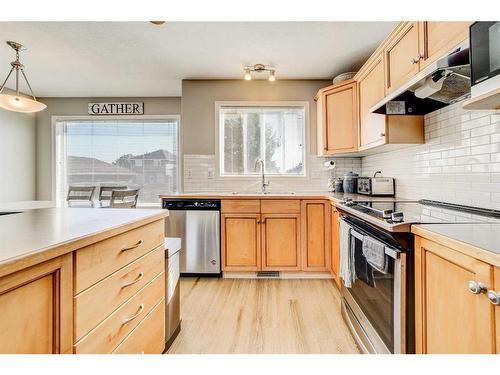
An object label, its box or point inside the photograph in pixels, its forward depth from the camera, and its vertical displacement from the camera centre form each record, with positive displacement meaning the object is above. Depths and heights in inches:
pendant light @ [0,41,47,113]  90.4 +31.5
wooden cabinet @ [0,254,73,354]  23.6 -11.8
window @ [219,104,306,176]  145.6 +28.1
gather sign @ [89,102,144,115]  174.2 +55.0
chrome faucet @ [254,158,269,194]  138.5 +9.1
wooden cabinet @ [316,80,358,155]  115.7 +33.2
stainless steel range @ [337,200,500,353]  44.9 -15.5
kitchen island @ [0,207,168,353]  24.8 -11.1
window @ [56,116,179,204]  176.7 +24.6
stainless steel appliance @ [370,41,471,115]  51.2 +24.7
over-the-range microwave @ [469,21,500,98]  38.6 +20.4
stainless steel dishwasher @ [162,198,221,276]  115.4 -19.1
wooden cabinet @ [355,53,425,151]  84.1 +23.0
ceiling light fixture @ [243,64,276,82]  125.4 +59.0
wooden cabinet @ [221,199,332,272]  112.5 -20.2
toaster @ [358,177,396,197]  101.3 +1.4
